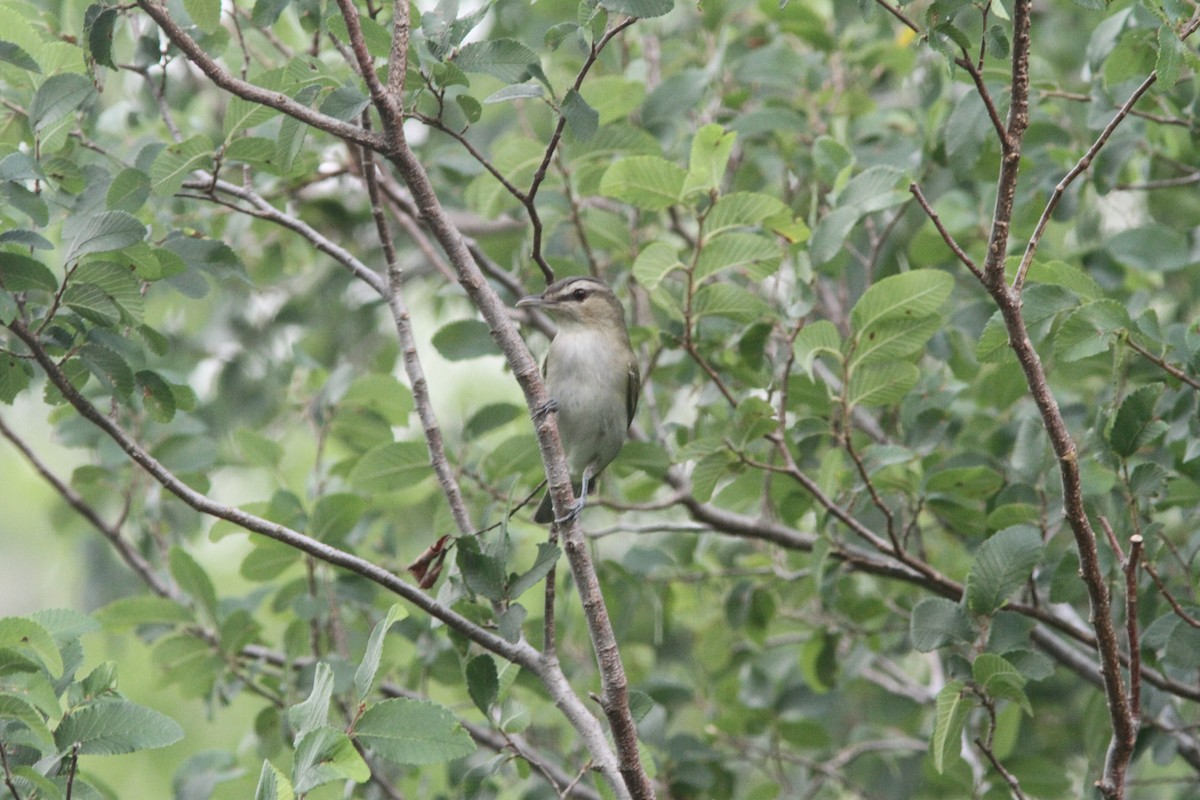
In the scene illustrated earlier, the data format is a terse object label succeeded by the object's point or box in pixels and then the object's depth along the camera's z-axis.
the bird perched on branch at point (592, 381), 10.98
